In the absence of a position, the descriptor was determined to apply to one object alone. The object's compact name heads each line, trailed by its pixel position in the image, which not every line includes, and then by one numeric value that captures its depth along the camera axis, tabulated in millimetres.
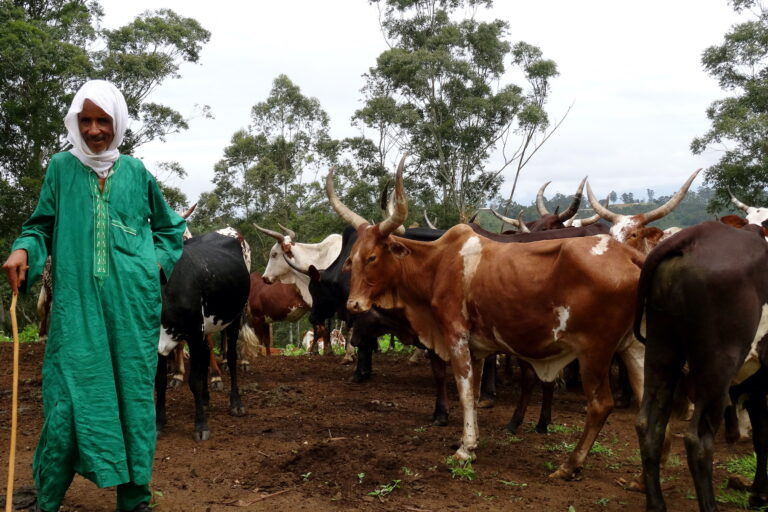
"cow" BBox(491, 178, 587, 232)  9883
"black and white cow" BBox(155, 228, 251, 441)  6195
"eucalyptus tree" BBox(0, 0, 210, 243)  18750
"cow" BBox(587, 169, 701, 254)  8070
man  3664
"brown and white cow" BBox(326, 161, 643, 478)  5086
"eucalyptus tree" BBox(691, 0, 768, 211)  19453
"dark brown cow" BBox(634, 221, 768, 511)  3770
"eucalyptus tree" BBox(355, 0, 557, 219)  26891
